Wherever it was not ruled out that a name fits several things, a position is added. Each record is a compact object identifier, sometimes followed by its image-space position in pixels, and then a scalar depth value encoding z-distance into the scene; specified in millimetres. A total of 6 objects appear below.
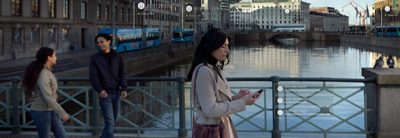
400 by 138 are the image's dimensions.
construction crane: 146800
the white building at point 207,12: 186125
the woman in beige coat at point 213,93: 4855
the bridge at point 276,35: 161750
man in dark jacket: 8289
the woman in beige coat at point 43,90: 7238
